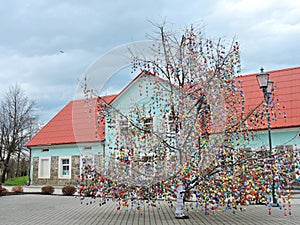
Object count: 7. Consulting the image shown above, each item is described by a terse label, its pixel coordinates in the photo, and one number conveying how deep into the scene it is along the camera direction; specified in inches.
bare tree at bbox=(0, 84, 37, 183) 1300.4
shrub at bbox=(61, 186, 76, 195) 663.8
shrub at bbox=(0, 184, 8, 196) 682.7
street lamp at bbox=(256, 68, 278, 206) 449.3
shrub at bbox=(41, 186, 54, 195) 687.1
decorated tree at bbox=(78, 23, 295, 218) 322.3
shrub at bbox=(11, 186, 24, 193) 710.4
